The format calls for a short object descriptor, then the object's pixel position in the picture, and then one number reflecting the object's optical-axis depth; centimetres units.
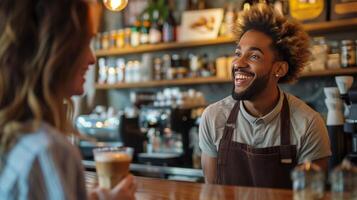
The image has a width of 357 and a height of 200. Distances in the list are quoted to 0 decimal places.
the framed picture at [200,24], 404
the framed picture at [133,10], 471
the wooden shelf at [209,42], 336
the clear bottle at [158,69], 439
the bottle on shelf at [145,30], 441
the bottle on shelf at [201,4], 424
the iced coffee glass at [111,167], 119
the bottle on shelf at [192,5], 430
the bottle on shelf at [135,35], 446
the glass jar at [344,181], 112
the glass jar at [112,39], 470
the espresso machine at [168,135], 372
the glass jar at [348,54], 333
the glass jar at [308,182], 112
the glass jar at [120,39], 461
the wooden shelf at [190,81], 338
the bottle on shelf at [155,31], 432
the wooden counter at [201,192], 155
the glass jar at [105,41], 476
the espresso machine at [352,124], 257
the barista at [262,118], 215
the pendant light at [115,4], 217
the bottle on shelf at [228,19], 389
